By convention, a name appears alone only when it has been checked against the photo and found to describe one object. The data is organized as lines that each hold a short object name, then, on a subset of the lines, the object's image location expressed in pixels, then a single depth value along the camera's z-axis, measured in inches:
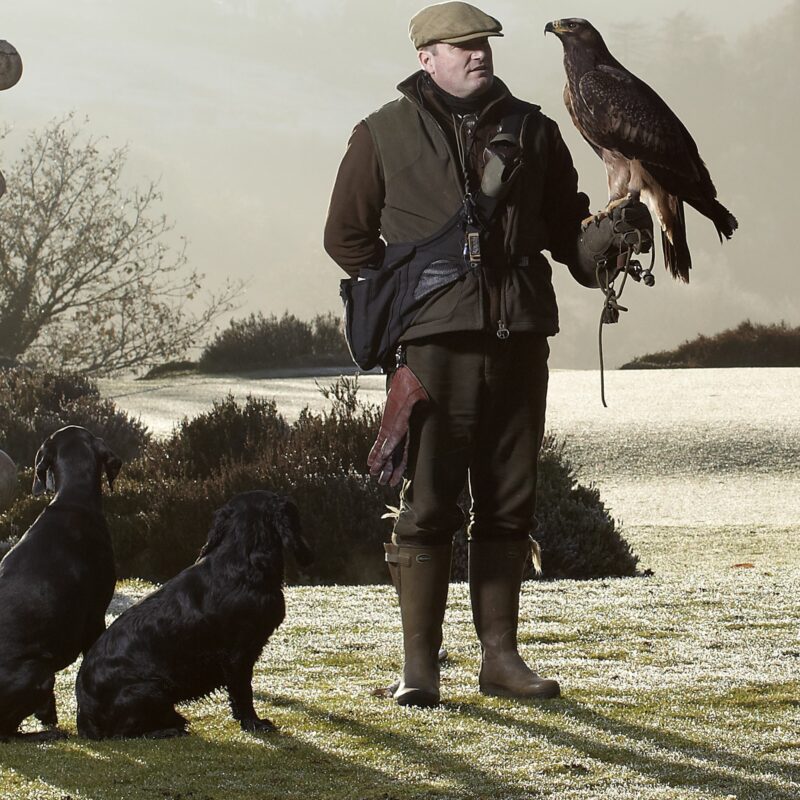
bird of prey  452.8
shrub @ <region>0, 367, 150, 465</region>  1110.4
